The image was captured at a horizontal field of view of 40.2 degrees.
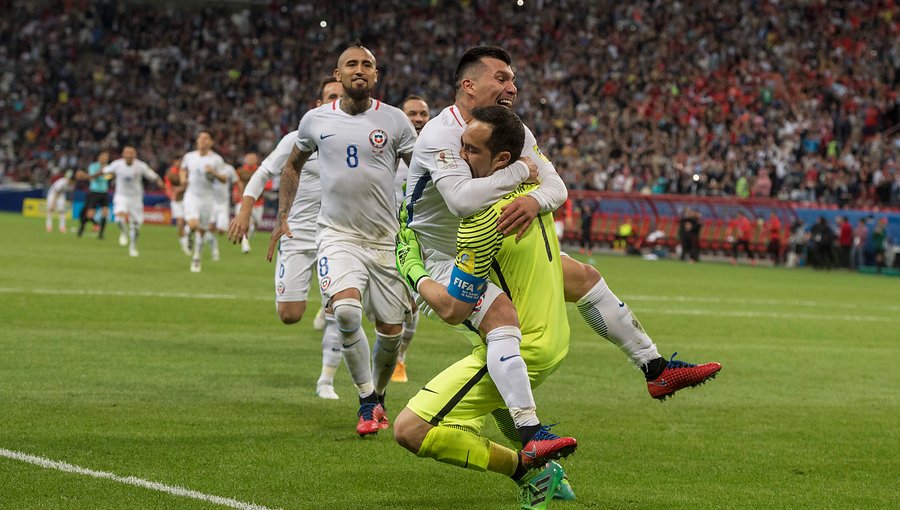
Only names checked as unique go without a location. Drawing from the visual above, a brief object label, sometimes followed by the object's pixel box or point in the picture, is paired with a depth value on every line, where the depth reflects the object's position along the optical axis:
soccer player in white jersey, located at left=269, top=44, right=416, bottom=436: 9.12
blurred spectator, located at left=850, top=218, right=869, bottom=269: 37.41
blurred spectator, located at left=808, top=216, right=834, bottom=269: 37.31
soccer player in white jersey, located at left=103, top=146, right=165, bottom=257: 30.19
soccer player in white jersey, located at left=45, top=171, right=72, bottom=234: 38.62
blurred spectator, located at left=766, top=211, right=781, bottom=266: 38.72
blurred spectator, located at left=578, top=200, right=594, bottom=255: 40.10
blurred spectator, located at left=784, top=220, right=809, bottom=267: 38.25
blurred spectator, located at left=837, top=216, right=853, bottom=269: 37.59
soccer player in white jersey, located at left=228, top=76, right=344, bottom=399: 10.48
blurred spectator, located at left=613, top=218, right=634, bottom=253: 40.38
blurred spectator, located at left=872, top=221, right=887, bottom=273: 36.78
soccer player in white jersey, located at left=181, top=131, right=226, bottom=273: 25.75
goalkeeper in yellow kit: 5.97
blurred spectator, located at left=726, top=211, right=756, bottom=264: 39.06
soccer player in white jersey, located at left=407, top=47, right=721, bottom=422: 5.95
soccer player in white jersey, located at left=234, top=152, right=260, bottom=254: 26.56
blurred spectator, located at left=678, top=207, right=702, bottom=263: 38.31
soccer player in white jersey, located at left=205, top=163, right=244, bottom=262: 26.50
